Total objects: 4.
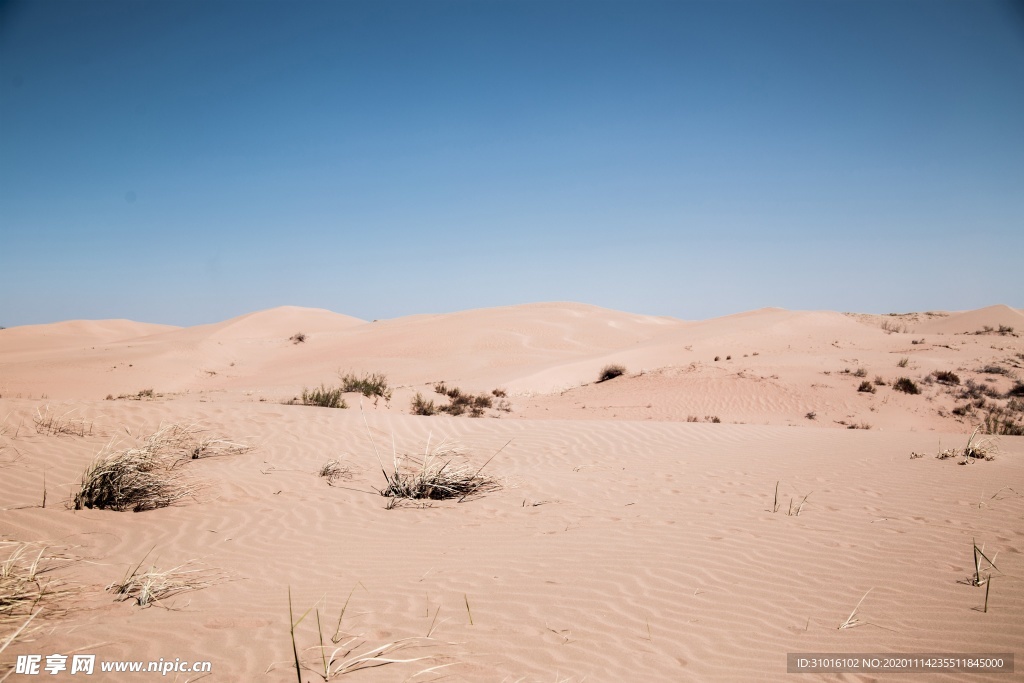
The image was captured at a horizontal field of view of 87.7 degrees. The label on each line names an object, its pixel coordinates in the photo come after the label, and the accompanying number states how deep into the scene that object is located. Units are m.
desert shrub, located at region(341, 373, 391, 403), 16.72
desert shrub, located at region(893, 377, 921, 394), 16.33
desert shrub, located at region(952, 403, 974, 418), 14.52
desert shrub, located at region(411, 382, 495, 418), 14.85
